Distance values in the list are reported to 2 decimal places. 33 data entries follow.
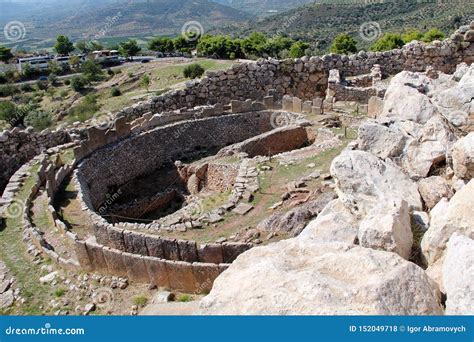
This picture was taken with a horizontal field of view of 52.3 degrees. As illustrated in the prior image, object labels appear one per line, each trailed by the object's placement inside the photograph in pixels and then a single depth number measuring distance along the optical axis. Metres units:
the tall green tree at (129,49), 100.38
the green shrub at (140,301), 10.05
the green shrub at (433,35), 36.42
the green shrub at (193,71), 61.59
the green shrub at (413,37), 38.12
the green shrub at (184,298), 9.80
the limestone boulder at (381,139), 8.20
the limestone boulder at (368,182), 6.79
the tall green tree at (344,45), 50.31
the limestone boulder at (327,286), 4.57
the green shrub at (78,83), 75.69
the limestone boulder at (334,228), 6.11
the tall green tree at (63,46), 111.47
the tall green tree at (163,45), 97.84
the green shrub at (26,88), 80.28
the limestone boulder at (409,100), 8.98
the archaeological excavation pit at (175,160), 17.28
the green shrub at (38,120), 41.38
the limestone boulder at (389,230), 5.57
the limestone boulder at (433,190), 6.68
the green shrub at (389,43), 39.73
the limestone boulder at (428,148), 7.51
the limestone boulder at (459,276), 4.46
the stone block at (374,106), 18.34
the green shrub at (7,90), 76.58
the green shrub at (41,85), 81.25
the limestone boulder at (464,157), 6.32
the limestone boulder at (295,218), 11.33
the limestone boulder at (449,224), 5.38
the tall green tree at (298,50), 58.22
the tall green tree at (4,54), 103.31
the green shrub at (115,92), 68.19
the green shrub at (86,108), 49.13
